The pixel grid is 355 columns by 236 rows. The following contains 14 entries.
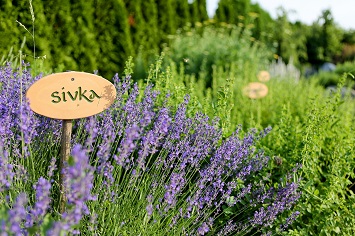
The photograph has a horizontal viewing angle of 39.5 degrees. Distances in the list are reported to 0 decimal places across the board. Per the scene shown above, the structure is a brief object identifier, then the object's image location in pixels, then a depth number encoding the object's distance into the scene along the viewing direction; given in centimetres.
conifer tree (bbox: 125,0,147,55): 850
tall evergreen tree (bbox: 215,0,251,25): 1264
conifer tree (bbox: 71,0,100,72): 670
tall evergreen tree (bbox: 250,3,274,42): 1422
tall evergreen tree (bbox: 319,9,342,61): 1802
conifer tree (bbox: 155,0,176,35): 962
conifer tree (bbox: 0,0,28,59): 499
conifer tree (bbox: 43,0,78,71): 616
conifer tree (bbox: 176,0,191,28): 1052
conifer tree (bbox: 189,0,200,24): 1101
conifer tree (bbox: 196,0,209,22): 1136
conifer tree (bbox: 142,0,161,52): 895
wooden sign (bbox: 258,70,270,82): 629
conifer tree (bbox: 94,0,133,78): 759
